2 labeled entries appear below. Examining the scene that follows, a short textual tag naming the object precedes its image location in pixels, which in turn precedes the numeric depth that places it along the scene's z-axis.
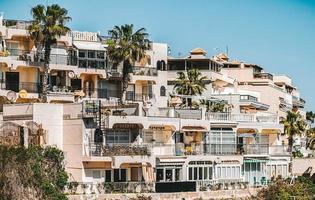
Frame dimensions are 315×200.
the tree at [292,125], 95.94
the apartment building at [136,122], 64.00
